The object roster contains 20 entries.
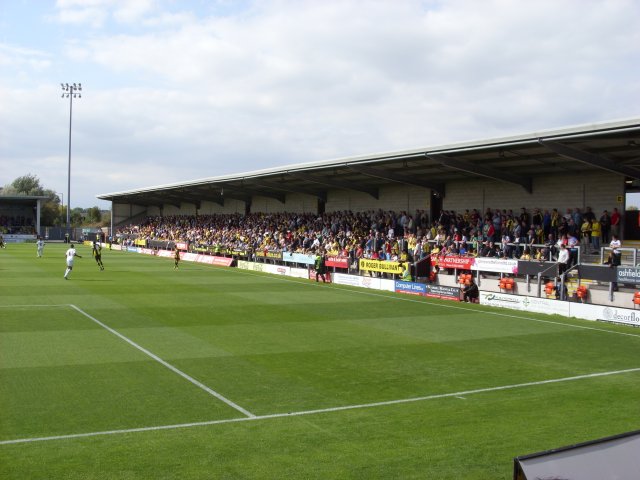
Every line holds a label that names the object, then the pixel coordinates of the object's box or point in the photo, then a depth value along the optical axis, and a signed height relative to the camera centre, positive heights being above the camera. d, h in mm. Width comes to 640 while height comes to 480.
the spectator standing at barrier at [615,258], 24531 -636
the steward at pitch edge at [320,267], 36219 -1879
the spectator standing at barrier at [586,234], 27859 +380
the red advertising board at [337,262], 37844 -1646
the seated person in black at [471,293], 27094 -2439
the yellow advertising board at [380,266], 33406 -1646
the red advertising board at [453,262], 30078 -1177
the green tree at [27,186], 144450 +10450
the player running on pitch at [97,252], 38812 -1384
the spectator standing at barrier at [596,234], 27594 +382
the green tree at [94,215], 145250 +3774
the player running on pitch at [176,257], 42644 -1748
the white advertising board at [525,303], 23344 -2554
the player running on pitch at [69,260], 32375 -1624
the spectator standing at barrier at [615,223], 28016 +961
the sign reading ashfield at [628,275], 23078 -1232
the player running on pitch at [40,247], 51678 -1535
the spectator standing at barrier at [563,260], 26078 -807
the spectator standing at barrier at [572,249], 26531 -320
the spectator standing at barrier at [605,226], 28281 +781
